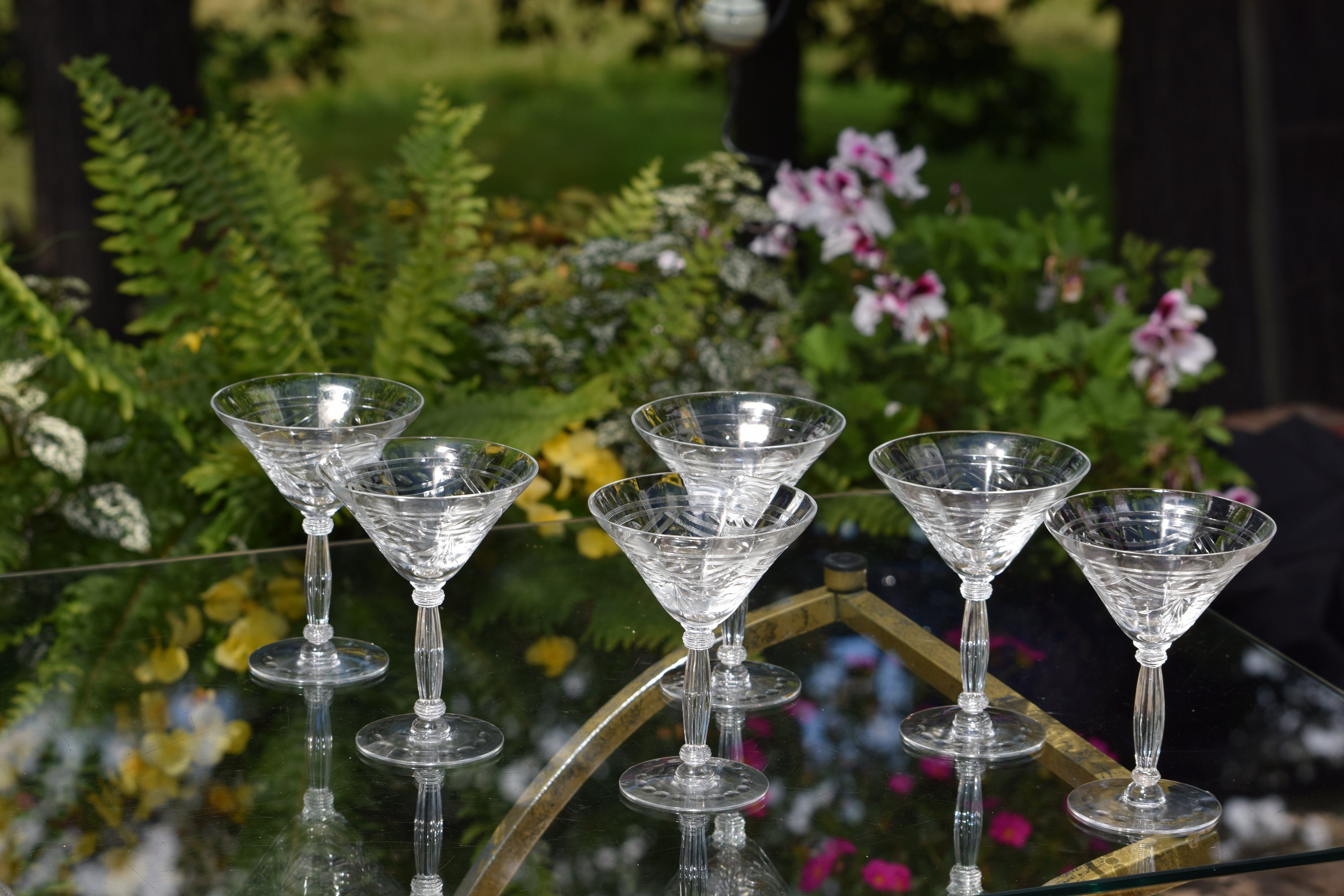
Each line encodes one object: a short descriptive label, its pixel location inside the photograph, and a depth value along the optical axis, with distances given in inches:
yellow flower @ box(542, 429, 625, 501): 104.7
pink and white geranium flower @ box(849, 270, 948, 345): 114.7
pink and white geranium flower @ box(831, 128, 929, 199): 119.9
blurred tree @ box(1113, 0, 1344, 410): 187.6
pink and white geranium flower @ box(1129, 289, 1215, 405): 114.3
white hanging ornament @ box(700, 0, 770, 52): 118.8
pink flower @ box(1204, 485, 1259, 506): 111.1
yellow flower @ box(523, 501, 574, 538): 99.8
